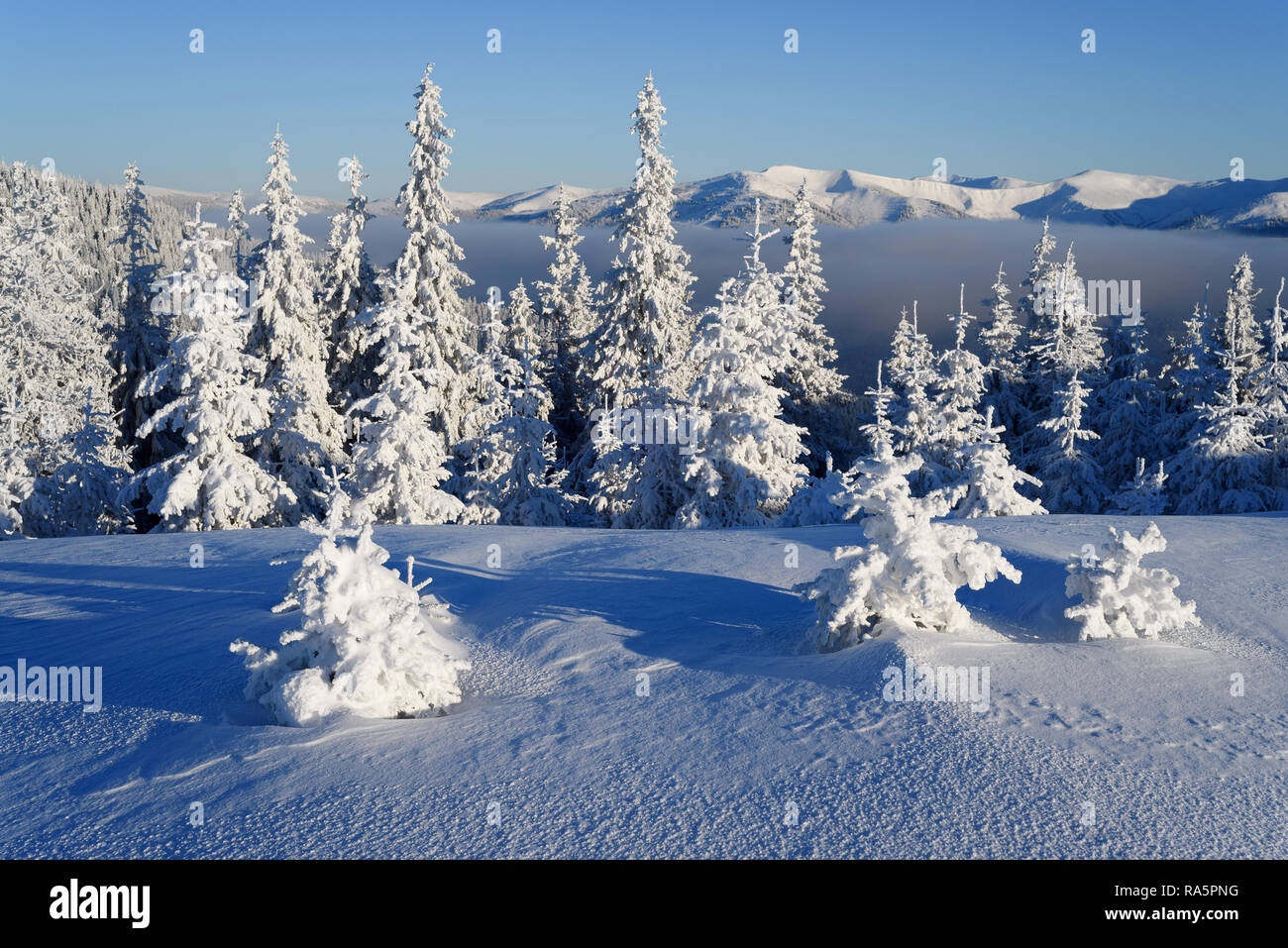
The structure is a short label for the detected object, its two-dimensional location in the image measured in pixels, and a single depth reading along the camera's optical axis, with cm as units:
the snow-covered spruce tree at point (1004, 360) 3881
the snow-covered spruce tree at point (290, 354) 2509
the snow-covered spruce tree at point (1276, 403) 2808
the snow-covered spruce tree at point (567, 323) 3453
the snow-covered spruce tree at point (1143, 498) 2573
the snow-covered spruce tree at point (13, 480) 2159
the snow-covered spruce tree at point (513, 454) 2483
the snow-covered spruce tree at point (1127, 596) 789
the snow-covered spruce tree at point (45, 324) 2877
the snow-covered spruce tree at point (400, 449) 2189
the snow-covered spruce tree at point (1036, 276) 4250
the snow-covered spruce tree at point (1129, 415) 3512
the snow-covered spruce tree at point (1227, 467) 2695
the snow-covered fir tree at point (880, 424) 1953
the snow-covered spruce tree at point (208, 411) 1886
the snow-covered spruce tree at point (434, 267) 2647
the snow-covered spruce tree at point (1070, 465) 3119
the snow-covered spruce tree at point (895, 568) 765
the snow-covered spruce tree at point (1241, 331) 3003
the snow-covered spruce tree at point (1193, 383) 3272
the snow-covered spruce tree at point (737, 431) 2155
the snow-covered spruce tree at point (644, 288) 2839
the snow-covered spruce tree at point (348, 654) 661
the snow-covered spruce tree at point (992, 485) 1931
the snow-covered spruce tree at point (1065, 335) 3672
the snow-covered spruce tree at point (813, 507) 1923
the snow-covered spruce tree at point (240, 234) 2906
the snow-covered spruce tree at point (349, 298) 2888
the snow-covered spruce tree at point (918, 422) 2617
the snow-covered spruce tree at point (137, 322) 3008
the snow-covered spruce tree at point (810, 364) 3375
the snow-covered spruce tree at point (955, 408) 2692
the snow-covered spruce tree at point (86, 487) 2341
